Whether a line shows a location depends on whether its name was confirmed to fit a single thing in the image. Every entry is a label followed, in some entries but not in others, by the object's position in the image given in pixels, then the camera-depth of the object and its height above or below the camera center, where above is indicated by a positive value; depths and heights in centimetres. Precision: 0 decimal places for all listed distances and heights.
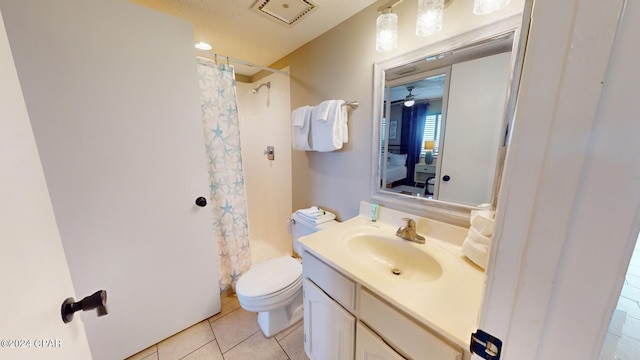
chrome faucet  110 -47
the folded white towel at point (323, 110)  147 +22
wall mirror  91 +10
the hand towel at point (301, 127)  167 +12
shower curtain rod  156 +61
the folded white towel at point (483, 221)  83 -31
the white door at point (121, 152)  97 -5
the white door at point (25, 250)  39 -22
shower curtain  155 -21
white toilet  133 -92
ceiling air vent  125 +80
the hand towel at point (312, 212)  170 -55
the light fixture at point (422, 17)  87 +57
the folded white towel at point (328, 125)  146 +11
